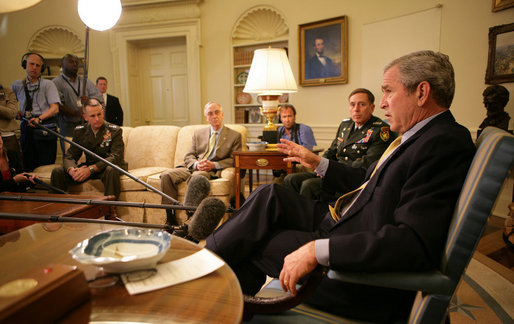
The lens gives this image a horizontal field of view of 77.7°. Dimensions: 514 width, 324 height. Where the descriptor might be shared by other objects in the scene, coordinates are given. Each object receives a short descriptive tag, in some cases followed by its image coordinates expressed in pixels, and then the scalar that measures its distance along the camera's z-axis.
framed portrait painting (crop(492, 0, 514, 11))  2.79
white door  5.52
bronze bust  2.58
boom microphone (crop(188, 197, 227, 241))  1.18
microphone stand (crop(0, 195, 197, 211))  1.25
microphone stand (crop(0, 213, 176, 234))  1.06
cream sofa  2.78
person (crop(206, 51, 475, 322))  0.75
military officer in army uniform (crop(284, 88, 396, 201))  2.31
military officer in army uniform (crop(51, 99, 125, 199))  2.79
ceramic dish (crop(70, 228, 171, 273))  0.69
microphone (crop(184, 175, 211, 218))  1.40
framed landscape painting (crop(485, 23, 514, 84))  2.82
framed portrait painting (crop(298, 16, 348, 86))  4.11
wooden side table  2.56
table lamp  2.39
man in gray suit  2.73
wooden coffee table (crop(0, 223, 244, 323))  0.59
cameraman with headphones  3.39
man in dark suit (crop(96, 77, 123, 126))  4.61
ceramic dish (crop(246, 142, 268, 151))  2.62
